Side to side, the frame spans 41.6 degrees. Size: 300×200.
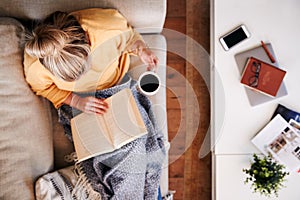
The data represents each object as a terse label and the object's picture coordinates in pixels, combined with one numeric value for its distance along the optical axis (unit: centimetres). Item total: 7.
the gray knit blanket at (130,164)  124
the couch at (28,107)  117
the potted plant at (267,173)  137
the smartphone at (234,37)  139
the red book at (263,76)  138
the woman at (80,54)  109
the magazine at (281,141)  140
